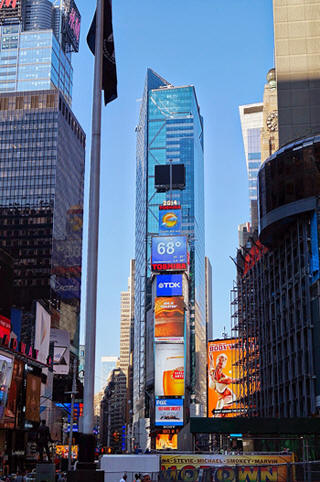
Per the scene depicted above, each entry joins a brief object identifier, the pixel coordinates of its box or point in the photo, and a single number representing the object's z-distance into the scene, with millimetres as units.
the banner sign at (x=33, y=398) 67750
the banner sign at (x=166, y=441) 134500
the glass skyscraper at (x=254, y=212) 137875
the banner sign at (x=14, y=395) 61500
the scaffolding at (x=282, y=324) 59312
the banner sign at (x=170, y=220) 156125
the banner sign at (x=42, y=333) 85375
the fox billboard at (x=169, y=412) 136250
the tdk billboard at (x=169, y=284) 143125
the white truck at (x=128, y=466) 32125
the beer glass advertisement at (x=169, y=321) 140625
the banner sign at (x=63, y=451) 94188
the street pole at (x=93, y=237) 17844
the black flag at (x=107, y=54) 21391
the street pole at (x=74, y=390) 56272
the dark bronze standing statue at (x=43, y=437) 36062
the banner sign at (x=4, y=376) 56688
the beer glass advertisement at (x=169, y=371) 137500
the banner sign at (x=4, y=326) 65306
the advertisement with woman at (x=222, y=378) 102625
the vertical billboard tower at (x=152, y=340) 157625
